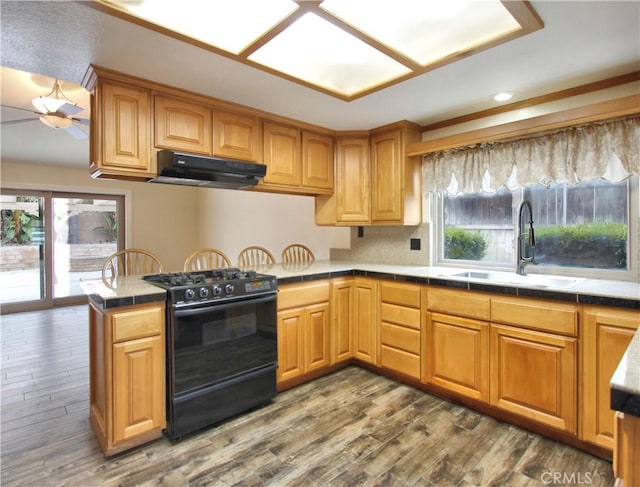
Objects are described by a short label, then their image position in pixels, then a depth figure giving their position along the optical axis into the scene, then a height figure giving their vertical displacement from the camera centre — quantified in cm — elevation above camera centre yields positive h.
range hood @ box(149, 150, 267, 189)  230 +49
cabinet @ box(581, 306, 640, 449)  181 -64
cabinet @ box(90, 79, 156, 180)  214 +69
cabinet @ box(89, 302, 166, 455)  187 -74
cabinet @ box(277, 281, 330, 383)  265 -70
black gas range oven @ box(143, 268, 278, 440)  205 -66
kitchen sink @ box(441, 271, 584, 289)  232 -29
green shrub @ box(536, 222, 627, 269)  236 -5
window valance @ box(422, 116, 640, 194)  216 +56
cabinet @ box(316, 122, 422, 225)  315 +54
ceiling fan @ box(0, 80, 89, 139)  275 +108
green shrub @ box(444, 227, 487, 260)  307 -4
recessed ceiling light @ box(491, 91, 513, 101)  248 +103
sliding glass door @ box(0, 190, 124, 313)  534 -1
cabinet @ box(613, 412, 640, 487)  76 -46
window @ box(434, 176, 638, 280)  236 +8
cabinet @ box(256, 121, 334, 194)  297 +73
